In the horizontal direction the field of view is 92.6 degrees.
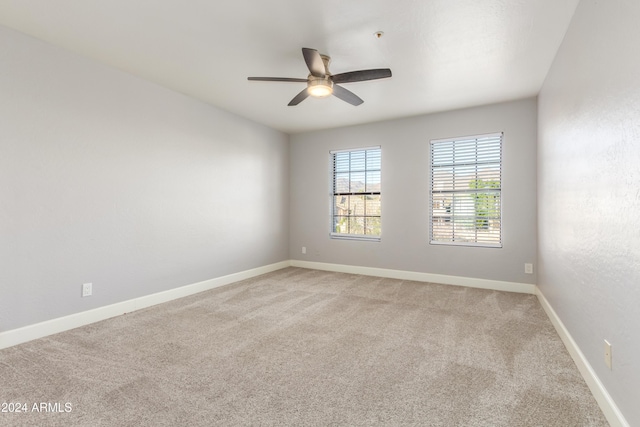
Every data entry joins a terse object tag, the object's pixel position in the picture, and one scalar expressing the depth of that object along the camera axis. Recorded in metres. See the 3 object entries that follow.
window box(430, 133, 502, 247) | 4.42
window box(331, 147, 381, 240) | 5.37
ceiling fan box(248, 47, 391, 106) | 2.61
